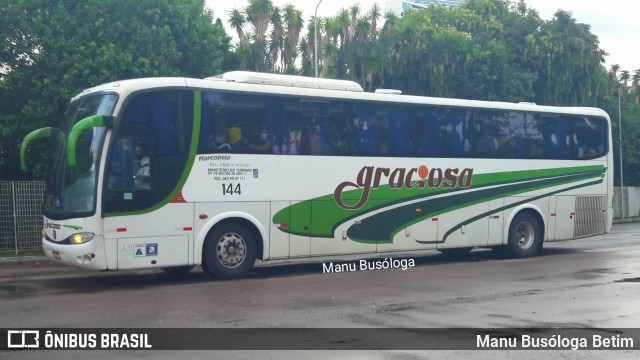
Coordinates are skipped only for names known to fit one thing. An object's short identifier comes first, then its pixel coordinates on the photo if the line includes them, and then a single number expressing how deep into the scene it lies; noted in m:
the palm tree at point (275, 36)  46.66
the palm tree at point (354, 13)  48.53
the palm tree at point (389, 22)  47.59
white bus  13.04
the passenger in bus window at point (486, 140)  18.02
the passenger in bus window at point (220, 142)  14.01
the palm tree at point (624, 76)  65.02
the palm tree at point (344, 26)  48.28
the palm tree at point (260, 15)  45.84
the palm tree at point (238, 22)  45.19
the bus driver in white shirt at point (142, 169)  13.18
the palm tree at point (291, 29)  46.94
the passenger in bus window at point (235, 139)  14.23
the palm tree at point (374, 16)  48.12
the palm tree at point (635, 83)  65.61
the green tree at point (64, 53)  23.59
